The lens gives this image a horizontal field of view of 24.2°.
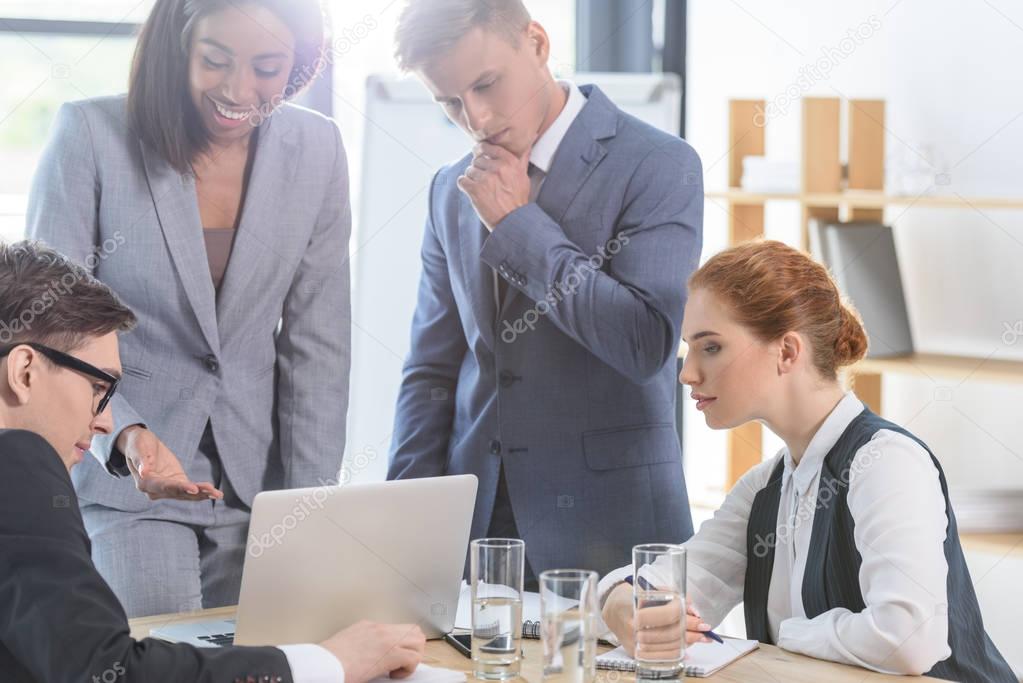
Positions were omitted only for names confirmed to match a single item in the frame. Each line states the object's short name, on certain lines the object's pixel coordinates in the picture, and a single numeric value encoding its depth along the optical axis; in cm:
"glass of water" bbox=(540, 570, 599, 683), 242
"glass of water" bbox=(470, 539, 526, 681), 250
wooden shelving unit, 405
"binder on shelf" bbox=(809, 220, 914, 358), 424
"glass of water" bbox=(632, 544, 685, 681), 249
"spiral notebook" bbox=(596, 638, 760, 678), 257
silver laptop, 253
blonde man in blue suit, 305
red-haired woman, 262
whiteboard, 420
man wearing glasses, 232
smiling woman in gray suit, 302
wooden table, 255
